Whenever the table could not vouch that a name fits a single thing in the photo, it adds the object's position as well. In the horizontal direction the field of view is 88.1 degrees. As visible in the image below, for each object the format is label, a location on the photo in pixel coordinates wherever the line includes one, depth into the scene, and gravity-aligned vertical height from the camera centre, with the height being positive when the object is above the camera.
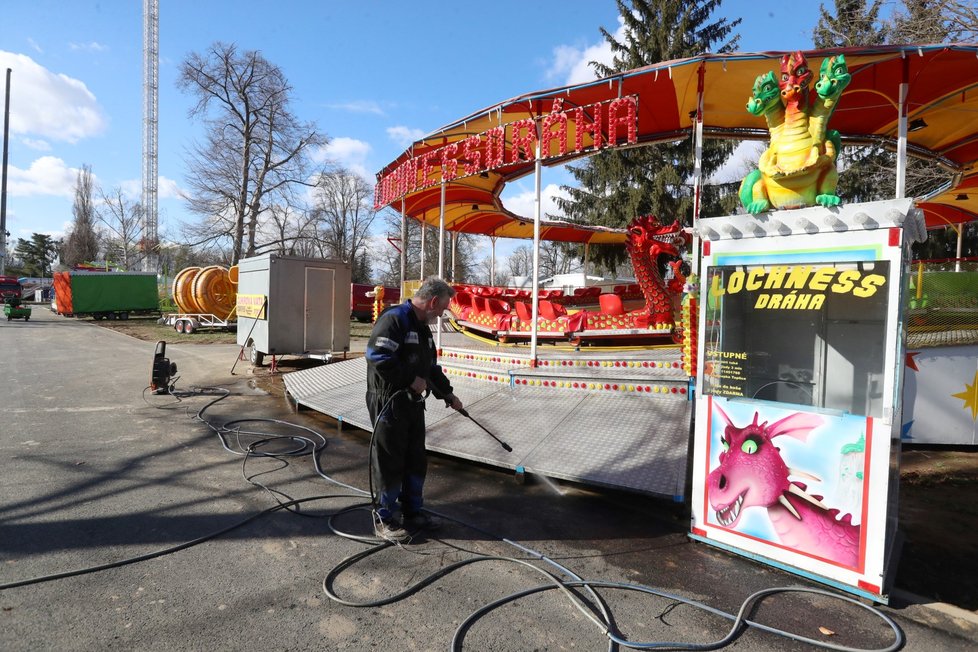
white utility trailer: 11.37 +0.04
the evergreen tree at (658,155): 18.72 +6.31
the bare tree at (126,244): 50.94 +5.83
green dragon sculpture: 4.08 +1.57
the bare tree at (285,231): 34.36 +5.87
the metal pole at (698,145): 5.75 +2.16
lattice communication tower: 66.81 +27.87
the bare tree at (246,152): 30.77 +9.70
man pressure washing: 3.67 -0.68
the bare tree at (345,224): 50.78 +8.78
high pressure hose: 2.61 -1.65
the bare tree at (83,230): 55.08 +7.75
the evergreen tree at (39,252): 72.31 +6.72
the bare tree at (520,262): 64.36 +7.16
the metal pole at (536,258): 6.52 +0.77
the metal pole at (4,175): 35.56 +8.63
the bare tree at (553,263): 45.06 +5.23
